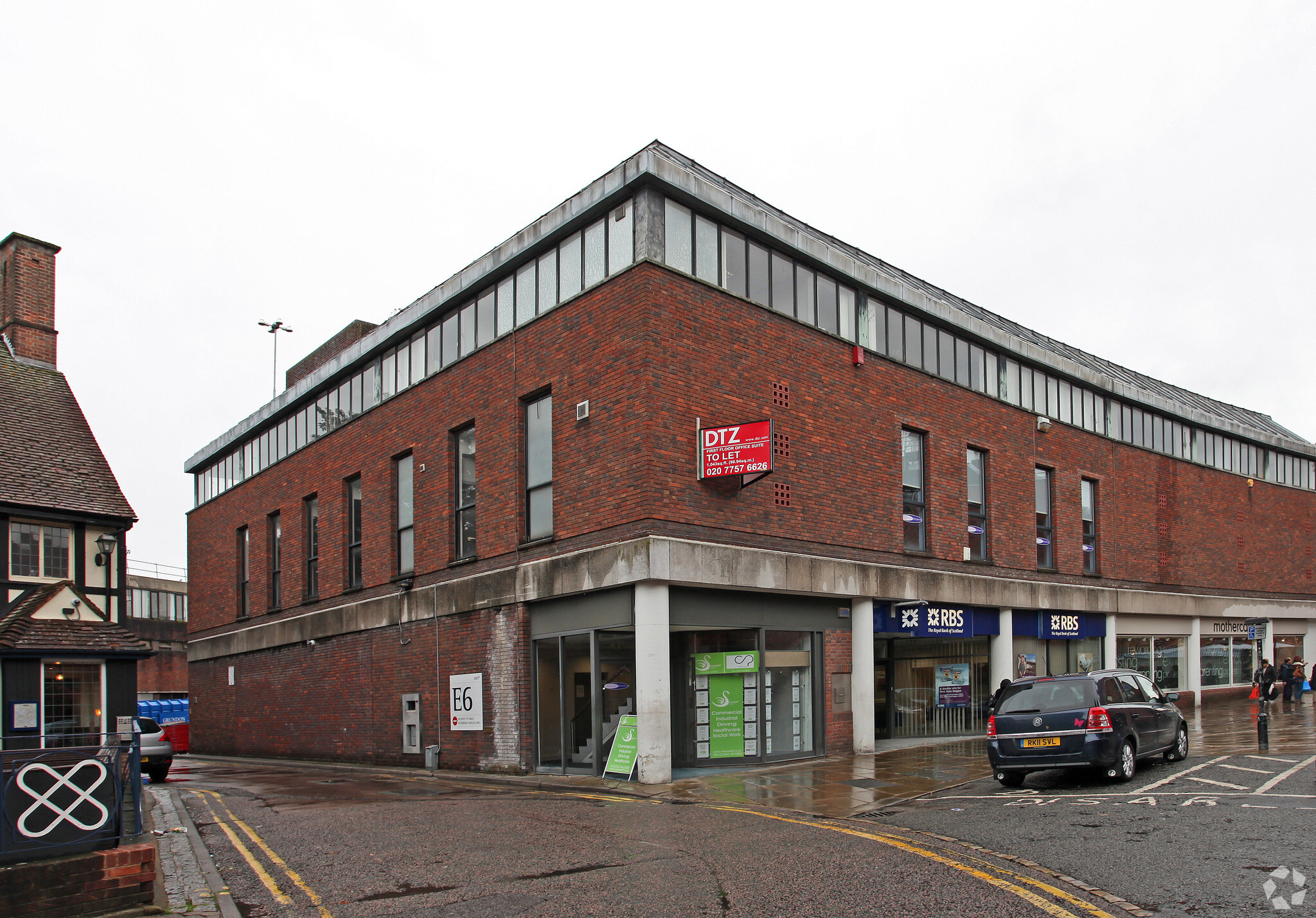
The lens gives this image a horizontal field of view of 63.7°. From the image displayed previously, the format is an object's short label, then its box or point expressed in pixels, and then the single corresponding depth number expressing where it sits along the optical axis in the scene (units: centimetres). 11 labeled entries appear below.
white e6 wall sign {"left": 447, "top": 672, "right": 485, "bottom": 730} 2106
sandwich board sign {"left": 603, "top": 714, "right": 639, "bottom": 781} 1731
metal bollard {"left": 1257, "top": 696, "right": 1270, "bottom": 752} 1780
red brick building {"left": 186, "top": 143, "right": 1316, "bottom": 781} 1819
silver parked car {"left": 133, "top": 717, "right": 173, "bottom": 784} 2186
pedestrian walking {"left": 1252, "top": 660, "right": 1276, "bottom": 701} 1944
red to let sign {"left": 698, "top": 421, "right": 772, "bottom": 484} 1757
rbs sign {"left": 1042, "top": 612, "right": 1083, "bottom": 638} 2747
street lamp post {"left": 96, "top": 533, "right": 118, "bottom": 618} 2270
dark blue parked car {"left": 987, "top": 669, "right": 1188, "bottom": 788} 1403
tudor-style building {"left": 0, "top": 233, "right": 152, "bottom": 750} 2208
